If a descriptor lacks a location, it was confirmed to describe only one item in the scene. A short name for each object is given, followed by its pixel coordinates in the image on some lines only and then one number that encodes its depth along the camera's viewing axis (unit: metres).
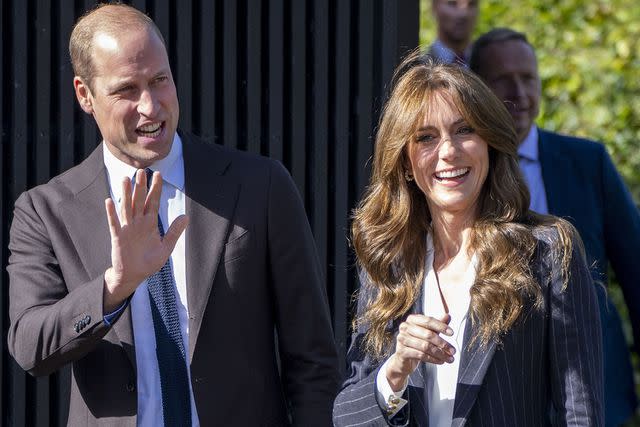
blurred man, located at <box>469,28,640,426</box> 10.27
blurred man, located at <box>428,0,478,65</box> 12.27
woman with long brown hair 6.63
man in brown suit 7.27
